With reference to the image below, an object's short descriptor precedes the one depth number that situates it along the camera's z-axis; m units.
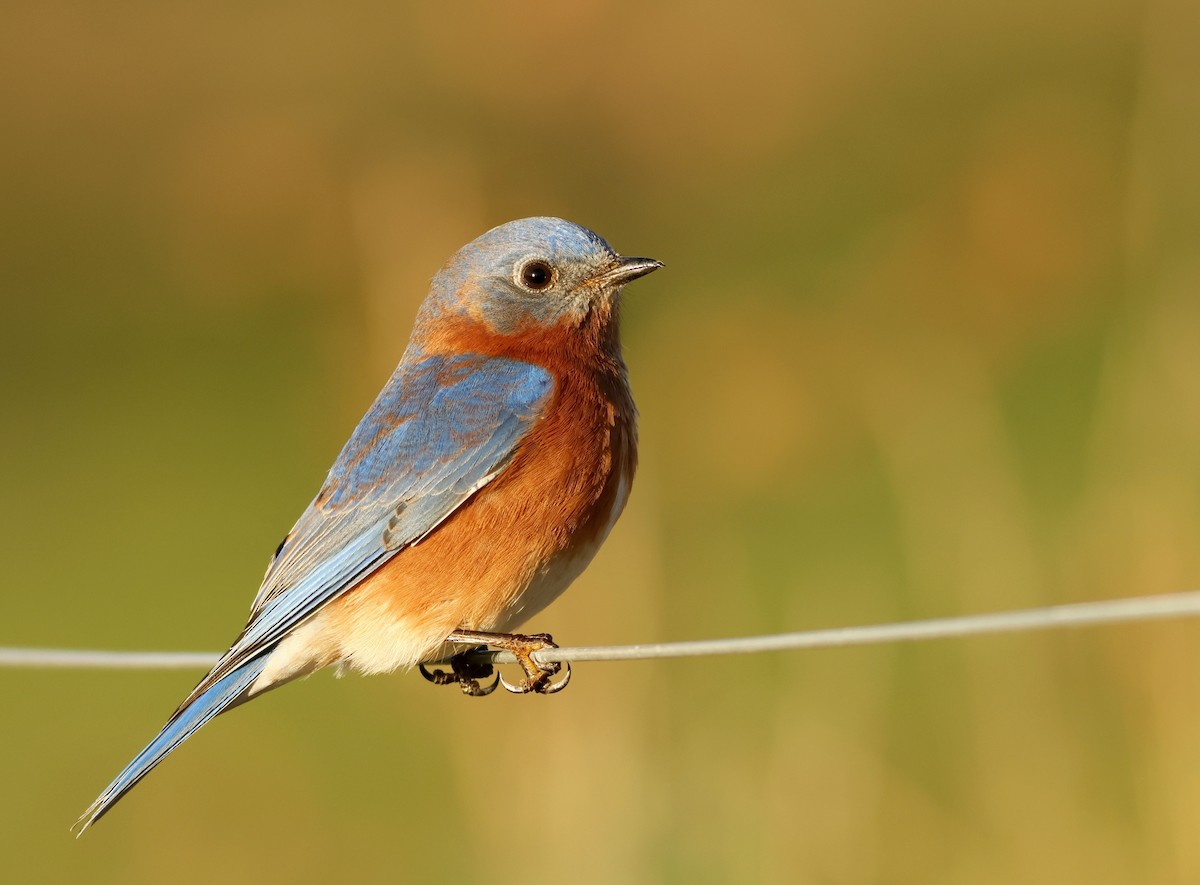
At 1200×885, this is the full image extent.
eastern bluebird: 8.97
